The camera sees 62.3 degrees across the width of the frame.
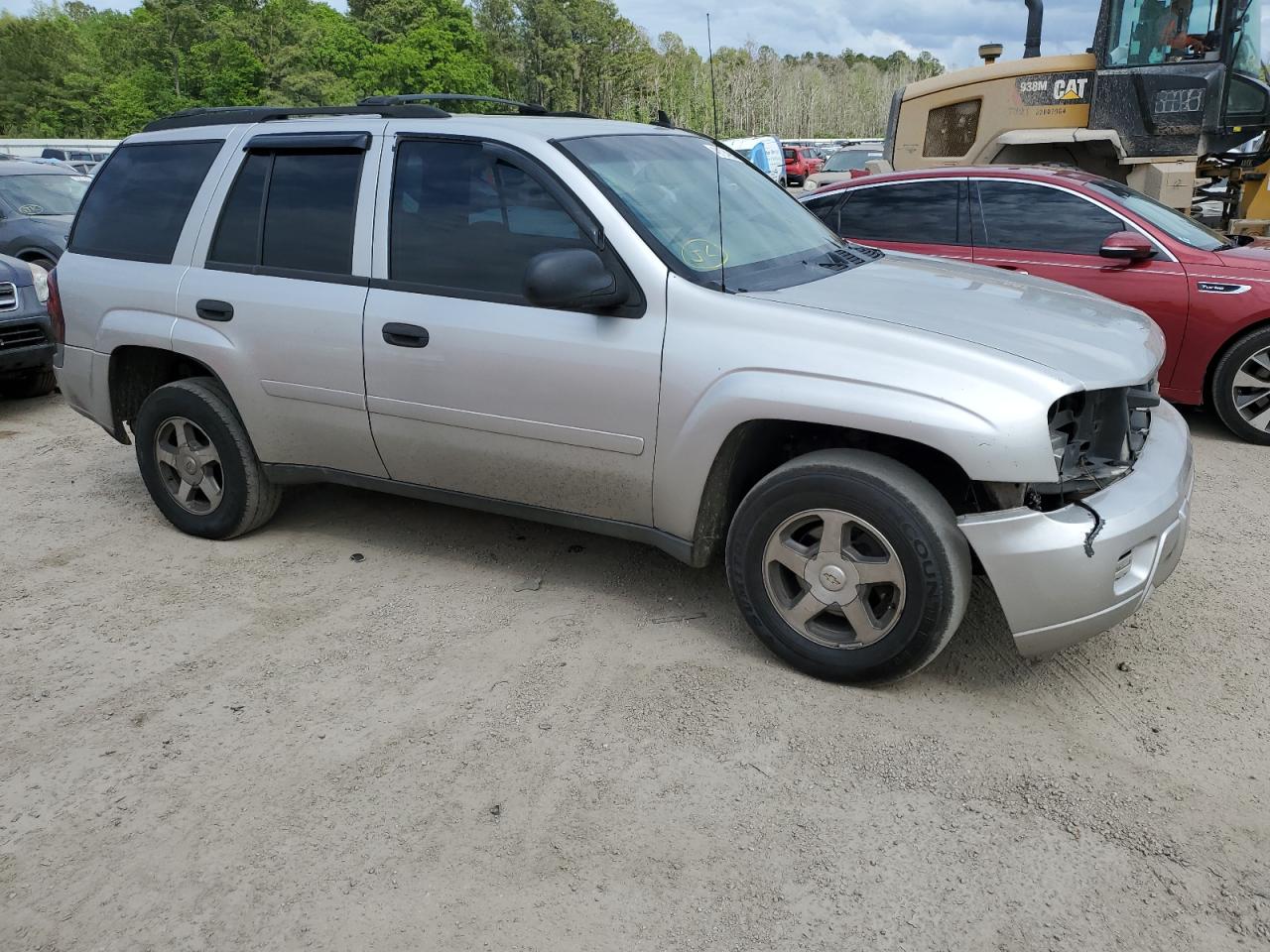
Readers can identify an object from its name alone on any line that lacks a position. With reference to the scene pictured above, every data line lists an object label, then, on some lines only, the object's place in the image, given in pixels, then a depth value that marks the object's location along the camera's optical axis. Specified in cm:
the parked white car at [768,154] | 2372
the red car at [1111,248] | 625
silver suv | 321
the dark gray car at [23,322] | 780
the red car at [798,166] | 3253
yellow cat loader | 988
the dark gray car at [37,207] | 1116
